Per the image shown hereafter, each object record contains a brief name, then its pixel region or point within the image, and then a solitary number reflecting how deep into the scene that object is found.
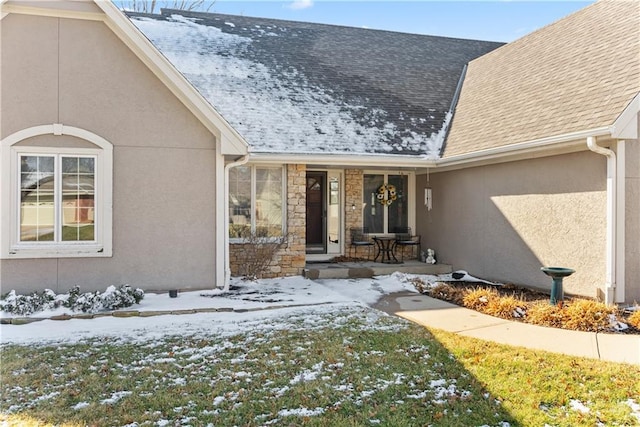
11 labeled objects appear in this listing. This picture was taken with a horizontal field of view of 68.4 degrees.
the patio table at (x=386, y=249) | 12.56
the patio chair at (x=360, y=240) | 12.63
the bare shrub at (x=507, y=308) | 7.43
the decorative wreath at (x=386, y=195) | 13.08
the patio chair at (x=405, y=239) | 12.79
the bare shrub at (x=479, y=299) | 7.98
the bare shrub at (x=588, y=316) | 6.68
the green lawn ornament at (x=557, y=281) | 7.64
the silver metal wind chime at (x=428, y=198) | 12.70
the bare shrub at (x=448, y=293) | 8.65
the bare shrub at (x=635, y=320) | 6.60
